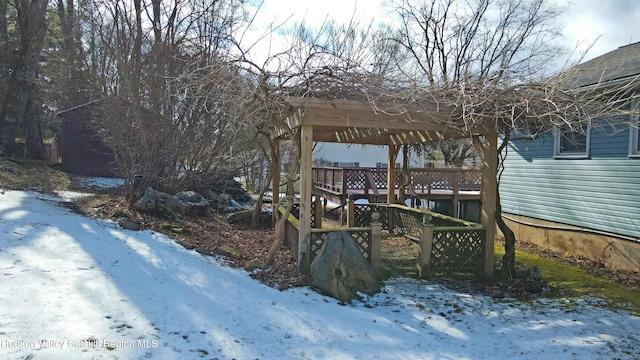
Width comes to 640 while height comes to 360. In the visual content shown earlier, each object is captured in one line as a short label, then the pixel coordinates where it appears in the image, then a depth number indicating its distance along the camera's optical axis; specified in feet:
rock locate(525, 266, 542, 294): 19.36
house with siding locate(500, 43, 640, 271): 25.17
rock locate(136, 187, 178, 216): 26.94
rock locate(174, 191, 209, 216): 30.58
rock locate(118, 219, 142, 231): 22.62
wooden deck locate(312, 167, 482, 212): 46.11
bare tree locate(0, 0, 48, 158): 45.47
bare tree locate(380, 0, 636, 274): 17.28
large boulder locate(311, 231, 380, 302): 16.85
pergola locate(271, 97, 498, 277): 18.26
